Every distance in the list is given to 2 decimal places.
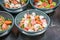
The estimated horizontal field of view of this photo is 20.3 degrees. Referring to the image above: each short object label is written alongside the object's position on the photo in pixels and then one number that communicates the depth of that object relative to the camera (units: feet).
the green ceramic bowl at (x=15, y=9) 3.77
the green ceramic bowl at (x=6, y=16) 3.38
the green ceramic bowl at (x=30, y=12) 3.36
